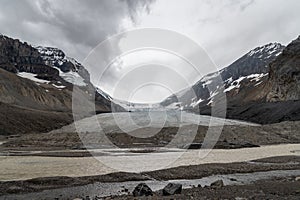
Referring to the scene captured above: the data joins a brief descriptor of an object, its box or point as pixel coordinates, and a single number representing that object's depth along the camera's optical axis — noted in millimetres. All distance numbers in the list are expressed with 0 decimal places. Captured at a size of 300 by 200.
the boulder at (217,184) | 24406
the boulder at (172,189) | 21719
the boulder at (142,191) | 21797
